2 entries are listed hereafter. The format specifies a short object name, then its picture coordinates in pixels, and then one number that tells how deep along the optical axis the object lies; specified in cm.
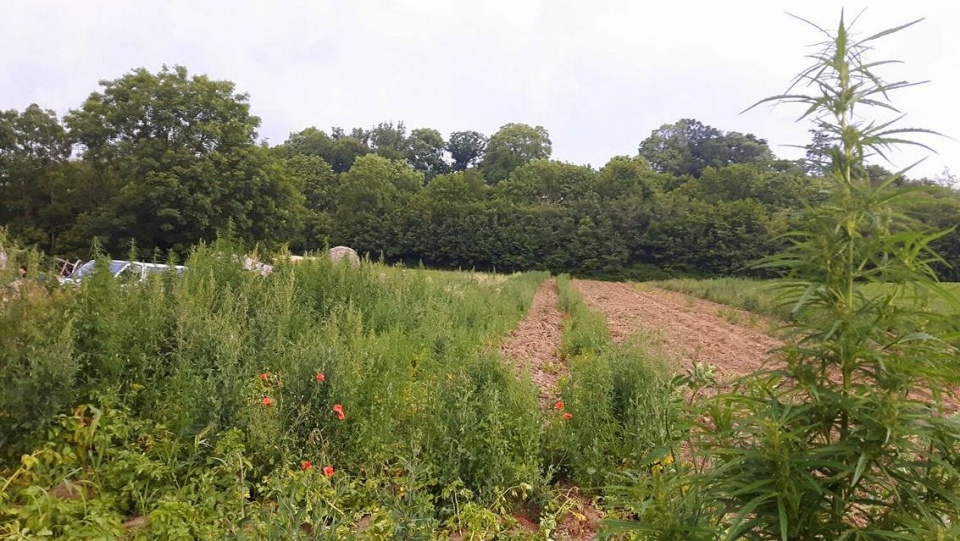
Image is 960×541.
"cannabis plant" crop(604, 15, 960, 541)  133
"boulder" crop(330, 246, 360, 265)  930
